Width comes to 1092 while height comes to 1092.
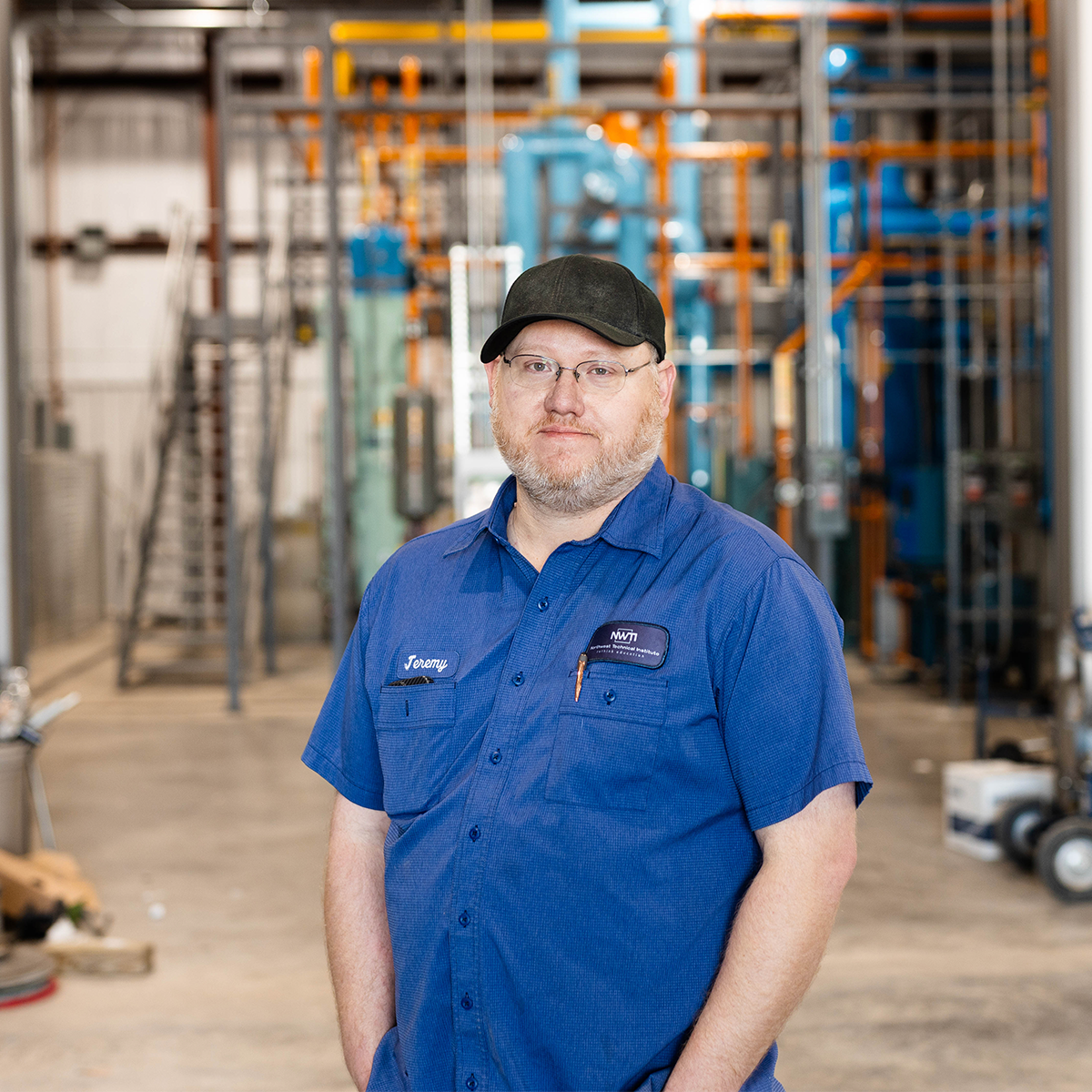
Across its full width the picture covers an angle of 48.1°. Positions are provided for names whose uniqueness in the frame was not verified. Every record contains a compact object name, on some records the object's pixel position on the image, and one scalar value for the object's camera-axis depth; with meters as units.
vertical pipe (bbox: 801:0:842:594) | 8.02
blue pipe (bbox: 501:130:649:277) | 8.48
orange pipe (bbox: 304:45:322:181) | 10.42
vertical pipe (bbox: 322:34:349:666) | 8.32
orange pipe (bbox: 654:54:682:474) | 9.38
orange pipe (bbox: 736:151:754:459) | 10.41
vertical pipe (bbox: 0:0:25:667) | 5.12
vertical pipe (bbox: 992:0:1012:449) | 7.08
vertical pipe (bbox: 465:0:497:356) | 7.06
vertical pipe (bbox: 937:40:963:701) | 8.55
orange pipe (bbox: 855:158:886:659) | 10.59
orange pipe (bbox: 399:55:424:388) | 9.79
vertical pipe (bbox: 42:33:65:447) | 15.68
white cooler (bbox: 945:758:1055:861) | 5.31
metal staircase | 10.91
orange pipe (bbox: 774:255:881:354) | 9.79
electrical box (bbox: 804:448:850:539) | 8.07
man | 1.55
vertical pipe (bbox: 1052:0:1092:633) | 5.00
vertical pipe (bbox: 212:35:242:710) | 8.71
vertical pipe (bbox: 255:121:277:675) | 10.05
